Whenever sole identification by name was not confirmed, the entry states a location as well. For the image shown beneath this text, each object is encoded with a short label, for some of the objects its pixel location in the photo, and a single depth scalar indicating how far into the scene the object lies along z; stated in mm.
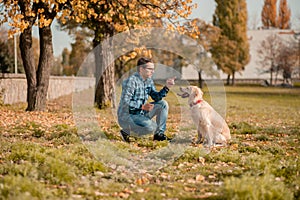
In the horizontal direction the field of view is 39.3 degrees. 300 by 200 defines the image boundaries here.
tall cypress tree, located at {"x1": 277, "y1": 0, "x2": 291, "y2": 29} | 91000
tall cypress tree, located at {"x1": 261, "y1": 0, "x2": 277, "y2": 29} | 90688
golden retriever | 8164
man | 8164
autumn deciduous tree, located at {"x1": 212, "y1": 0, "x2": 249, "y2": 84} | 56625
